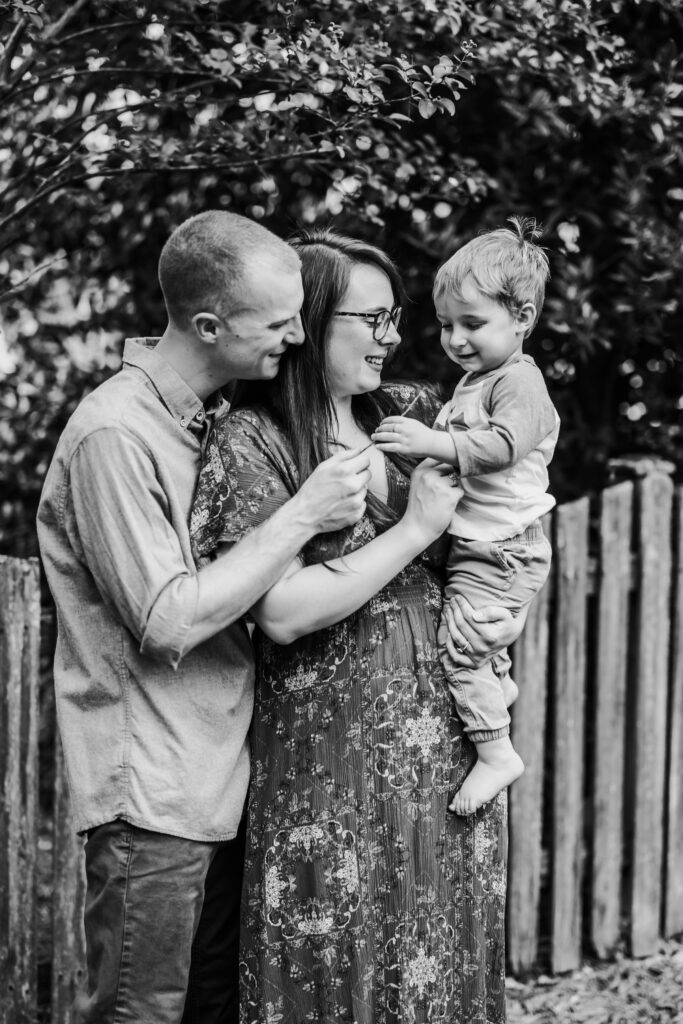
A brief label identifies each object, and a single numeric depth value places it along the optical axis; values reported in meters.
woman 2.48
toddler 2.55
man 2.20
